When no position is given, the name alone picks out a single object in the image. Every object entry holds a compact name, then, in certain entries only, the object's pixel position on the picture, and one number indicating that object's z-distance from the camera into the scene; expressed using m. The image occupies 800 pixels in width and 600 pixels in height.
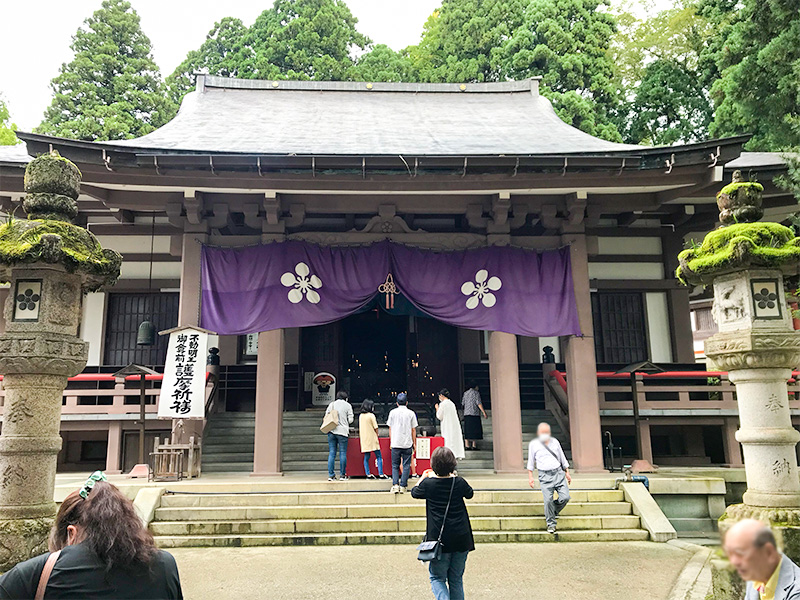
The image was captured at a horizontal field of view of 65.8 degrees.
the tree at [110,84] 26.77
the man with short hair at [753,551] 1.64
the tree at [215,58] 32.60
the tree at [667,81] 25.61
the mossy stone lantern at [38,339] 5.57
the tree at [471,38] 28.86
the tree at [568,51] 26.41
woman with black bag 4.67
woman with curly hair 2.28
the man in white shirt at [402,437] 9.75
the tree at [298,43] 32.81
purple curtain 11.72
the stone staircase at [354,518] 8.53
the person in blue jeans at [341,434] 10.69
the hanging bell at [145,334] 13.11
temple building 11.15
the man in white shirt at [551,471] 8.26
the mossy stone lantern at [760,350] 5.52
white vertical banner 10.96
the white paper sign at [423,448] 10.45
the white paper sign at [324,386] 16.41
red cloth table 11.14
